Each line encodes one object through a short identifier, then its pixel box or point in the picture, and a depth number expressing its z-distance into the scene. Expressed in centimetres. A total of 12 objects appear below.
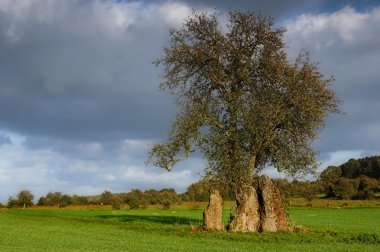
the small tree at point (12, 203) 10856
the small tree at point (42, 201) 11756
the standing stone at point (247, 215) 3906
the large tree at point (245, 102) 4334
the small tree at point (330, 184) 13912
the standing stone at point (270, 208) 3862
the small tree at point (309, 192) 12050
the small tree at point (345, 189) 13612
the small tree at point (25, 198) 10931
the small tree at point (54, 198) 11949
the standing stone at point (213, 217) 3969
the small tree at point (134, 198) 11531
